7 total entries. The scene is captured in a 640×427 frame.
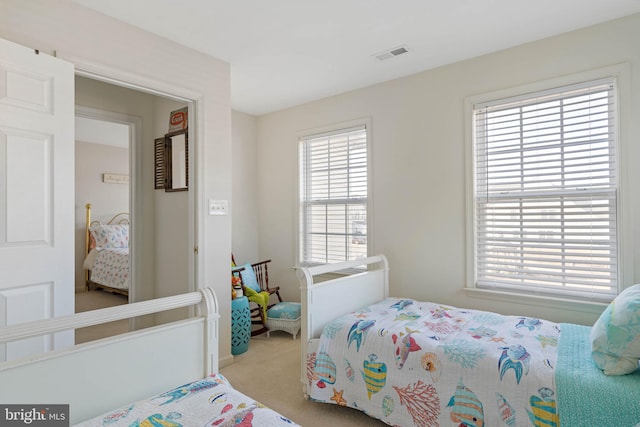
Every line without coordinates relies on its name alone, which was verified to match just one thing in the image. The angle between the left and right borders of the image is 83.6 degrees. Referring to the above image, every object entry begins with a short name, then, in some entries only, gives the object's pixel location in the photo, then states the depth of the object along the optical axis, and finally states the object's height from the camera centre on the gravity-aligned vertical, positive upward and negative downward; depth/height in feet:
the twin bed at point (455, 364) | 4.85 -2.43
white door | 5.72 +0.39
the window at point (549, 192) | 7.82 +0.47
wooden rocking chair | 11.67 -2.76
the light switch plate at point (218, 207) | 9.39 +0.18
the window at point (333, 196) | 11.96 +0.61
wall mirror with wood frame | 10.12 +1.55
